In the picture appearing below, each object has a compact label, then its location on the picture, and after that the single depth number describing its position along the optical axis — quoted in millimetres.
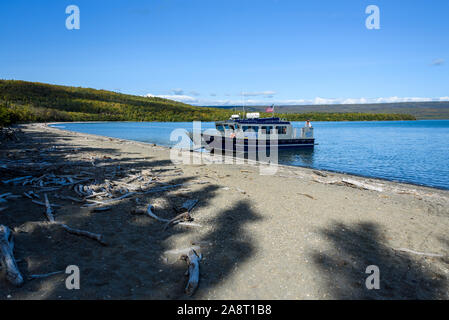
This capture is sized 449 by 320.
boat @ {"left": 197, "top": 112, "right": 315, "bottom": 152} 28812
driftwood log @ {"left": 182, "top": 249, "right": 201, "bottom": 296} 3773
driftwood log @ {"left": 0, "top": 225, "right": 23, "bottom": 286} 3561
